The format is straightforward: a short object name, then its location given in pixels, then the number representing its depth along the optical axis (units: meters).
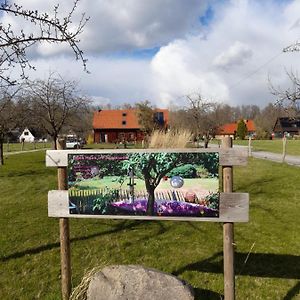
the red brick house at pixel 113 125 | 57.30
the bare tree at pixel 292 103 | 6.27
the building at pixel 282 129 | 73.61
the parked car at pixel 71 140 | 40.46
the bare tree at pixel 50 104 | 14.78
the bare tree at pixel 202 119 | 24.84
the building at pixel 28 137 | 76.37
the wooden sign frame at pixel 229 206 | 3.14
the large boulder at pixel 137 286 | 3.09
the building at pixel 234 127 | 72.59
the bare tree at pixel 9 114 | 14.28
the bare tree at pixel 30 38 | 3.94
